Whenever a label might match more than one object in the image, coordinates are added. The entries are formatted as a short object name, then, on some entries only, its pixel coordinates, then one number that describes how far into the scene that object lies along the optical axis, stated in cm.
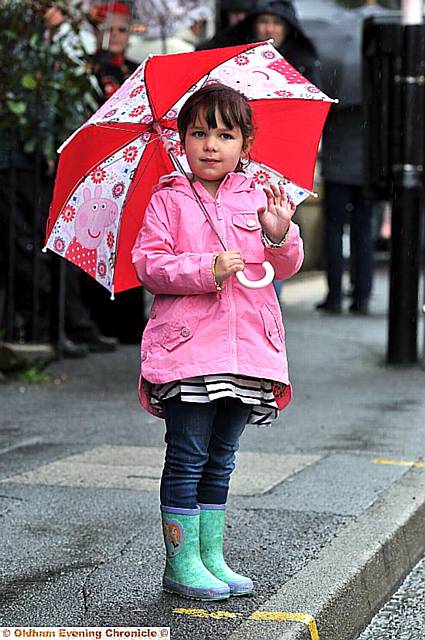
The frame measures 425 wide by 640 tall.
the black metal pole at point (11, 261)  1749
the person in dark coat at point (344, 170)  2345
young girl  780
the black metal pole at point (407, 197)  1782
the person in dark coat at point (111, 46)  1777
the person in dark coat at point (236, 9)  1922
